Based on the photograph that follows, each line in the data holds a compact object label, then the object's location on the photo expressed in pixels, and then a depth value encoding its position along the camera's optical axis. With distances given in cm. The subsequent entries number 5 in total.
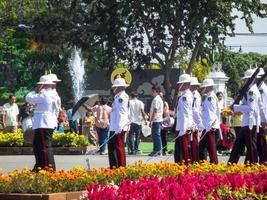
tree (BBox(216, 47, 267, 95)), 4462
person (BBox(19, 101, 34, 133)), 2225
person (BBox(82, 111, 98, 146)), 2850
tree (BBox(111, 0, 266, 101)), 4225
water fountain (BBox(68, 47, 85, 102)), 6244
